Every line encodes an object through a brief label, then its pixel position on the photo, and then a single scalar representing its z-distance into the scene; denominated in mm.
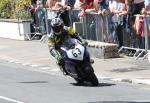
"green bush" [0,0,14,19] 29734
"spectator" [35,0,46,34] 25609
